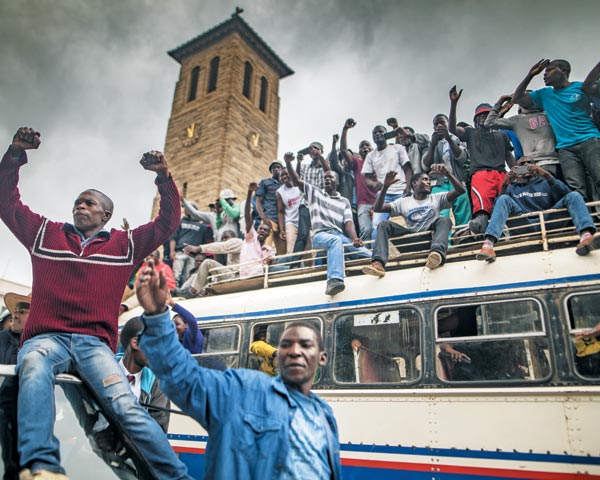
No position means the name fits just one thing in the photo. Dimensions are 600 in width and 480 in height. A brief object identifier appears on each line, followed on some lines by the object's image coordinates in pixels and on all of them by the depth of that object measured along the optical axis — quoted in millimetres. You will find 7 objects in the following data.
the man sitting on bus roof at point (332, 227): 5403
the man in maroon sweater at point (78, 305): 1962
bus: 3709
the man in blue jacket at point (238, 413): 1727
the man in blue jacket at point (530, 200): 4559
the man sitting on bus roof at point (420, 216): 5059
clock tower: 21750
